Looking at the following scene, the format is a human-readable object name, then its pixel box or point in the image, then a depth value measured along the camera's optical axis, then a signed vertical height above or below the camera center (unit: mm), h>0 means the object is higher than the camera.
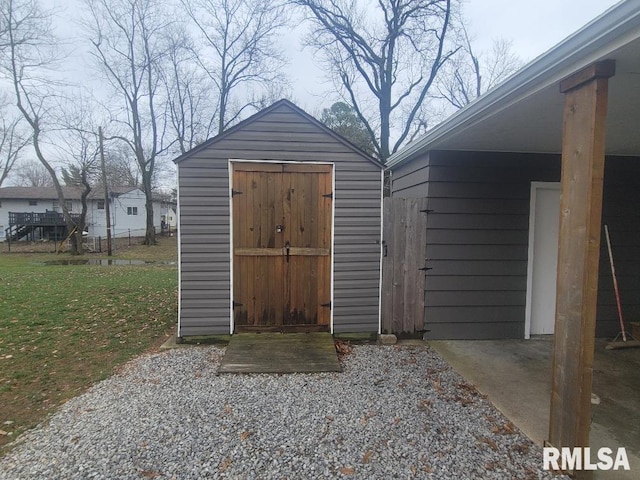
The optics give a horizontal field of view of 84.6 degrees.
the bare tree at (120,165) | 17881 +3481
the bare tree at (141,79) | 16219 +7196
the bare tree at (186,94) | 16891 +6868
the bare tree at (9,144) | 19297 +4620
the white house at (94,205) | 23625 +1385
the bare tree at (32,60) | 13992 +6988
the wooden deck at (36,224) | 19547 +25
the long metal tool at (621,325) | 3970 -1092
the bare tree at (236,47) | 15359 +8412
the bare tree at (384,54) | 12977 +6799
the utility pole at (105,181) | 14289 +1848
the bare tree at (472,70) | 14195 +6592
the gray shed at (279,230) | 4027 -30
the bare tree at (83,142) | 15594 +3740
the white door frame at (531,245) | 4219 -177
